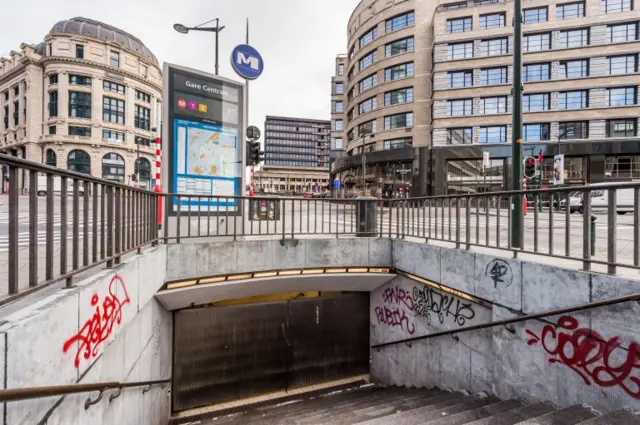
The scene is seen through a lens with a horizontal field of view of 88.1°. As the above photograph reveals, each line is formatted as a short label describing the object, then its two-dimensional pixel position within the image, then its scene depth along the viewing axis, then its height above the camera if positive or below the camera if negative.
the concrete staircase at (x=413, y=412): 3.31 -3.03
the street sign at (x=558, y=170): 18.20 +2.34
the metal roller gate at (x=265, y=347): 7.61 -3.45
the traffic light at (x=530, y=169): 10.72 +1.37
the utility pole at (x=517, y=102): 5.88 +1.97
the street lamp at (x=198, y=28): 11.48 +6.31
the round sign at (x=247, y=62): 8.37 +3.82
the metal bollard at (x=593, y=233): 3.83 -0.26
